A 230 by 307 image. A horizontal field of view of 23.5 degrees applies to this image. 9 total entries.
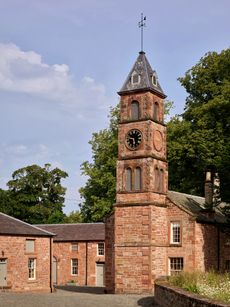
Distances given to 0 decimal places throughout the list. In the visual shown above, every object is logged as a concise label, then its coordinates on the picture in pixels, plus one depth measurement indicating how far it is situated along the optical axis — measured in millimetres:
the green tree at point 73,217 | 80588
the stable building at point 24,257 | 37688
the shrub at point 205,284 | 18219
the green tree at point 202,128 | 40094
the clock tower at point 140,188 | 35344
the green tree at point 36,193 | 72312
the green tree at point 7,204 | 70375
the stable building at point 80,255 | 51906
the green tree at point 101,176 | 53625
